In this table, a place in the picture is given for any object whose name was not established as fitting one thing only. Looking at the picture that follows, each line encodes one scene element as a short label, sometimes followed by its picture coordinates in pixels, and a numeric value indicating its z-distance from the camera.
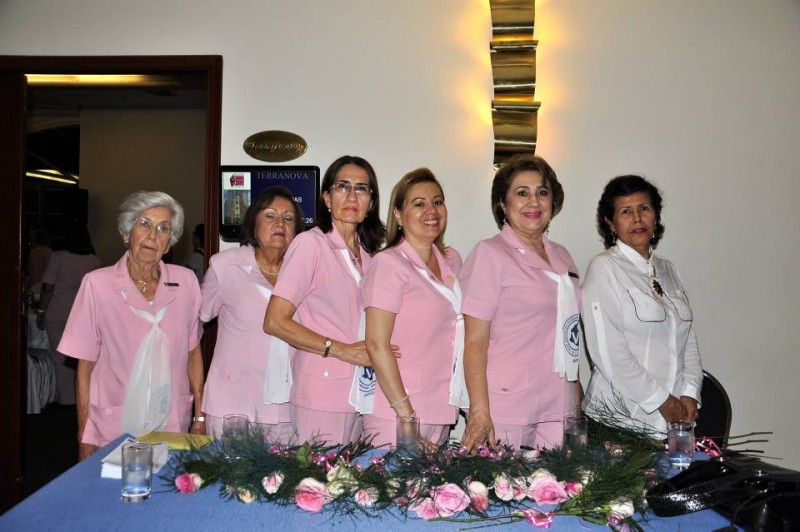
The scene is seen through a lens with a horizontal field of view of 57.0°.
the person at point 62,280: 6.46
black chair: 3.10
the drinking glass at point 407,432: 1.93
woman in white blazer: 2.89
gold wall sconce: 3.64
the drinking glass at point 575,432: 1.92
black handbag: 1.58
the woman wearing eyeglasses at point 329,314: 2.66
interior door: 3.96
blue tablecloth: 1.66
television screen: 3.76
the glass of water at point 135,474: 1.78
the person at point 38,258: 7.59
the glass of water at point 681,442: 2.06
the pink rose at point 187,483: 1.81
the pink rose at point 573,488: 1.75
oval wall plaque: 3.79
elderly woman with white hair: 2.76
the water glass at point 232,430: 1.91
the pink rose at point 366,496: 1.73
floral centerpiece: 1.70
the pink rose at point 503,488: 1.73
